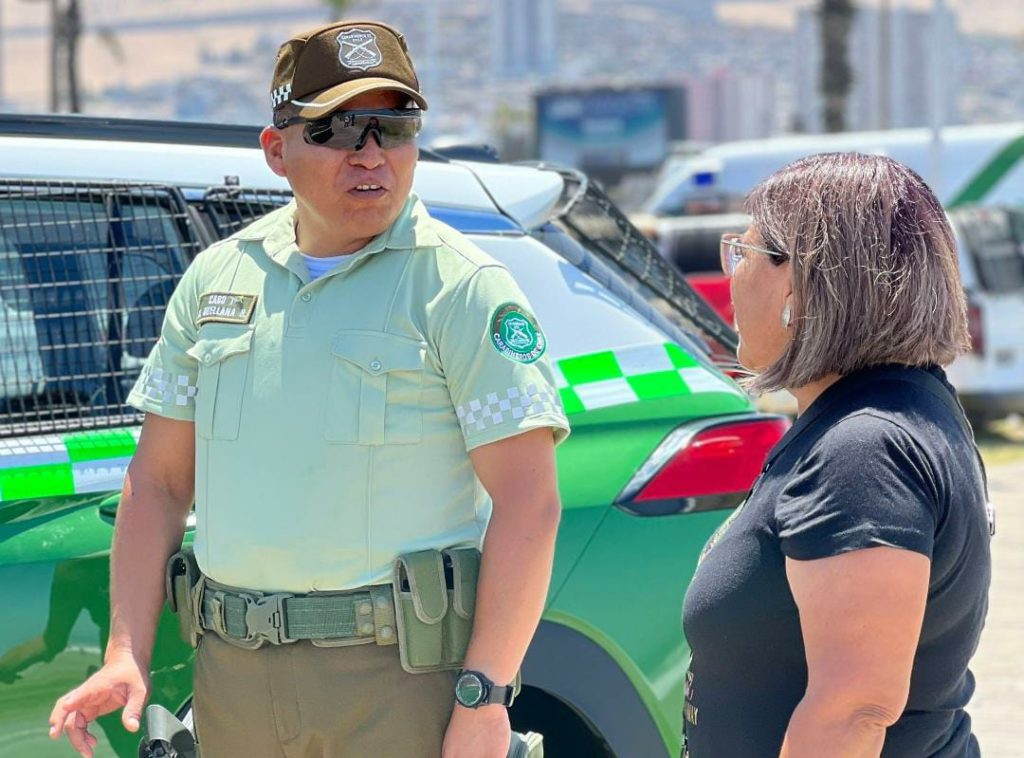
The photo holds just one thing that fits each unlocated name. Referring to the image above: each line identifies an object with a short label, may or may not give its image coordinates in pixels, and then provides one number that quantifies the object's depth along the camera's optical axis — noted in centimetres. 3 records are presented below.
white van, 1736
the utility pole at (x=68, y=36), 2892
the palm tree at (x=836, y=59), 2344
